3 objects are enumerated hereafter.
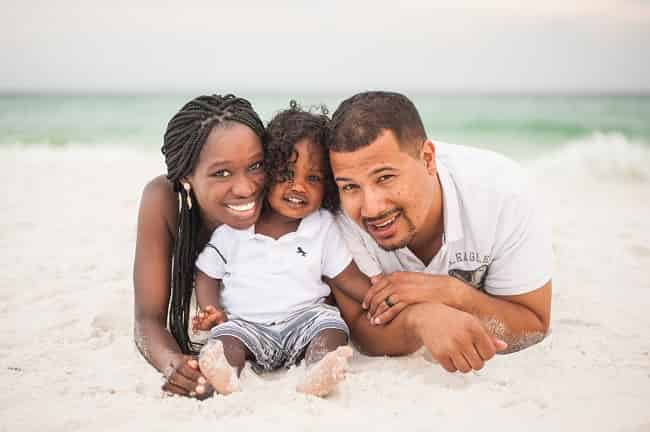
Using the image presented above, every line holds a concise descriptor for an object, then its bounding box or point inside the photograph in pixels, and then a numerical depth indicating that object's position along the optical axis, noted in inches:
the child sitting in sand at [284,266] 120.2
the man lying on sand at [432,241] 113.9
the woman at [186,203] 119.9
